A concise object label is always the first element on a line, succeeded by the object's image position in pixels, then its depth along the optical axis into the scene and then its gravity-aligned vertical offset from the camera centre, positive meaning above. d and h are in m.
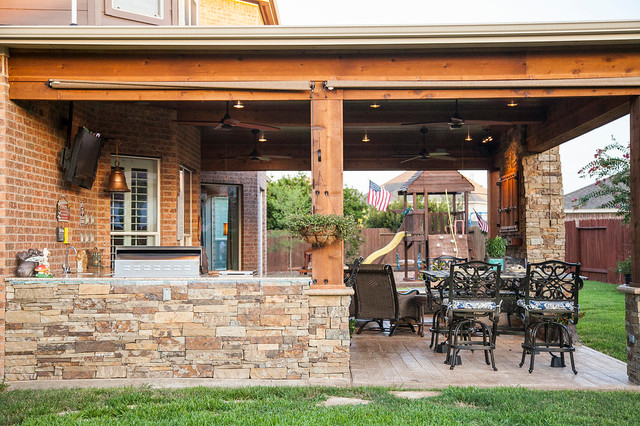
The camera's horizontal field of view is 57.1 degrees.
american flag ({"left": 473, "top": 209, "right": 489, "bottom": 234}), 16.12 +0.24
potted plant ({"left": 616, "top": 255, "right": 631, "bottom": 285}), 14.62 -0.88
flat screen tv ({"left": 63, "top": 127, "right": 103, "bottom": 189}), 6.73 +0.92
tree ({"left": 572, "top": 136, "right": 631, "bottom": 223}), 12.94 +1.43
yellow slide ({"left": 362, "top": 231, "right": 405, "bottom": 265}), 16.40 -0.40
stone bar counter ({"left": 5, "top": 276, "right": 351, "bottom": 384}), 5.87 -0.93
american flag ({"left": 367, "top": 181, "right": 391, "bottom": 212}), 15.91 +1.00
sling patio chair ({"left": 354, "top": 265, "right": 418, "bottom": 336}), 8.23 -0.94
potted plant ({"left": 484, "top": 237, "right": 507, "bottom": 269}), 9.99 -0.27
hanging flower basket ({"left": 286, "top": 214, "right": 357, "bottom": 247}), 5.79 +0.08
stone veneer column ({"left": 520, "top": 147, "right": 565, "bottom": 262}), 9.75 +0.31
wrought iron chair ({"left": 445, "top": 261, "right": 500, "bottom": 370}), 6.46 -0.74
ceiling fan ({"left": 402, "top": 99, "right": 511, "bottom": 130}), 8.34 +1.62
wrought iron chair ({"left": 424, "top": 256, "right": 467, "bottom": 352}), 7.11 -0.90
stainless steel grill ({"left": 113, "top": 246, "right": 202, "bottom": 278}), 6.00 -0.28
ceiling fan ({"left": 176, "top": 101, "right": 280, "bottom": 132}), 8.09 +1.62
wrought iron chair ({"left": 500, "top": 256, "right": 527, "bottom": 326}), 7.75 -0.79
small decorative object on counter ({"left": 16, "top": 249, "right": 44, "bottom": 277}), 5.86 -0.25
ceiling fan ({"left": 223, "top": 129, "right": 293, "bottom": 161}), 10.95 +1.51
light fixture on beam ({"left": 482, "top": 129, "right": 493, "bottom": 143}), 10.51 +1.79
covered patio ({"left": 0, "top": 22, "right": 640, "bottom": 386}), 5.67 +1.64
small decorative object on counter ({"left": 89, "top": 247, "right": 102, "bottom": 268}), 7.44 -0.28
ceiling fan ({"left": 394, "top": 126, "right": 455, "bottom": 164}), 11.02 +1.51
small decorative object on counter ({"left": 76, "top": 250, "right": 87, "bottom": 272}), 7.11 -0.29
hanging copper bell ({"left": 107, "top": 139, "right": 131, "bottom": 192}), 7.85 +0.74
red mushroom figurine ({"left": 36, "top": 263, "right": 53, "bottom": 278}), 5.93 -0.34
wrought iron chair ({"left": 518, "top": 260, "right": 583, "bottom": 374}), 6.40 -0.82
